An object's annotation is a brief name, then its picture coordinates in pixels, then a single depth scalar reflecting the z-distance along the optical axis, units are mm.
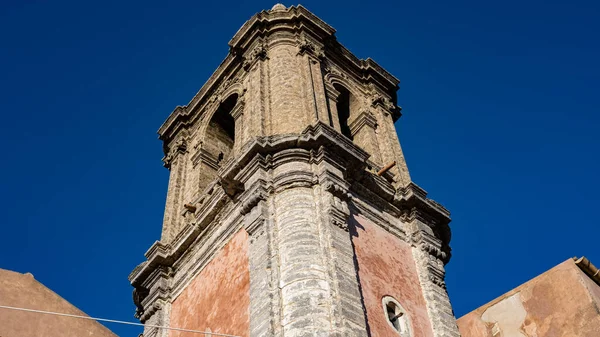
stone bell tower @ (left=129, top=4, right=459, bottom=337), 10500
